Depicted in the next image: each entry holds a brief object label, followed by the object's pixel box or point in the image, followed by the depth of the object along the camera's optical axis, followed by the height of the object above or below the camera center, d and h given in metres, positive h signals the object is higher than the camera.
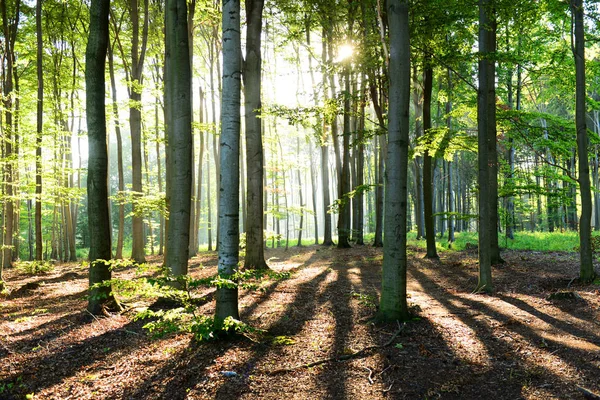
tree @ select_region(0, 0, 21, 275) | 11.40 +3.65
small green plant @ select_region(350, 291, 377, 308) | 6.05 -1.68
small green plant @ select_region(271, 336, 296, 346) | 4.49 -1.70
